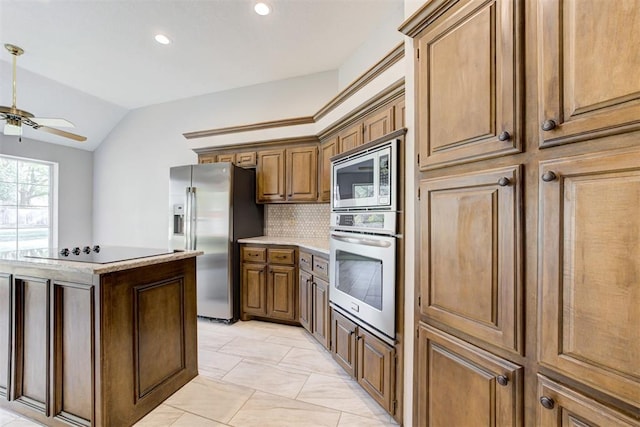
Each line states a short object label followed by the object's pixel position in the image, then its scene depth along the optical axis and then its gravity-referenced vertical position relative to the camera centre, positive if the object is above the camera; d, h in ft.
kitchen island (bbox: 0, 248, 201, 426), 5.41 -2.49
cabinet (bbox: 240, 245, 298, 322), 11.06 -2.70
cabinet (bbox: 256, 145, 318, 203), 12.06 +1.65
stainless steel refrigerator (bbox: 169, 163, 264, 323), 11.56 -0.43
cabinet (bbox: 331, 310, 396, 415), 5.95 -3.36
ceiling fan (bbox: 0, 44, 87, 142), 7.94 +2.71
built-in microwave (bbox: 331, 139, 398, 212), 5.87 +0.82
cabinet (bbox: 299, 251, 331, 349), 9.12 -2.76
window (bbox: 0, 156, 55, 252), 14.57 +0.56
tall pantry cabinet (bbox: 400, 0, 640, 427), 2.66 +0.01
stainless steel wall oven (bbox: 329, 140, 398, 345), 5.89 -0.58
